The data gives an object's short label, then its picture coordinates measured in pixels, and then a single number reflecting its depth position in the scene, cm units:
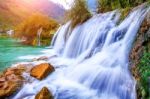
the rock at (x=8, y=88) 856
